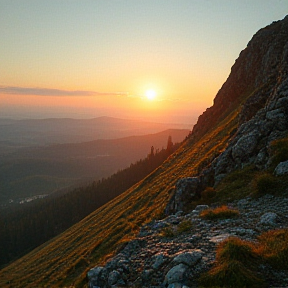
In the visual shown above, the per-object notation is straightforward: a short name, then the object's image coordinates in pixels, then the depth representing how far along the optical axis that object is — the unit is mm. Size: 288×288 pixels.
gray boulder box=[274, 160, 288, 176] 15445
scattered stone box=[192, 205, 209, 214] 15991
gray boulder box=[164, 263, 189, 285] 9000
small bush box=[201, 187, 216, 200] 18016
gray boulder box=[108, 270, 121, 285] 11016
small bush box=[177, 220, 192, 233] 13492
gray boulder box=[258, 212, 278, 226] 11797
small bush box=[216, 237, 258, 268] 8862
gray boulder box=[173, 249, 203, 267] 9602
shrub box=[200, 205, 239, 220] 13695
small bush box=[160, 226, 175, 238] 13422
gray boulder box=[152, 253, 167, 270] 10531
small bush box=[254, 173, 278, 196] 15086
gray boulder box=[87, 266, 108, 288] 11719
